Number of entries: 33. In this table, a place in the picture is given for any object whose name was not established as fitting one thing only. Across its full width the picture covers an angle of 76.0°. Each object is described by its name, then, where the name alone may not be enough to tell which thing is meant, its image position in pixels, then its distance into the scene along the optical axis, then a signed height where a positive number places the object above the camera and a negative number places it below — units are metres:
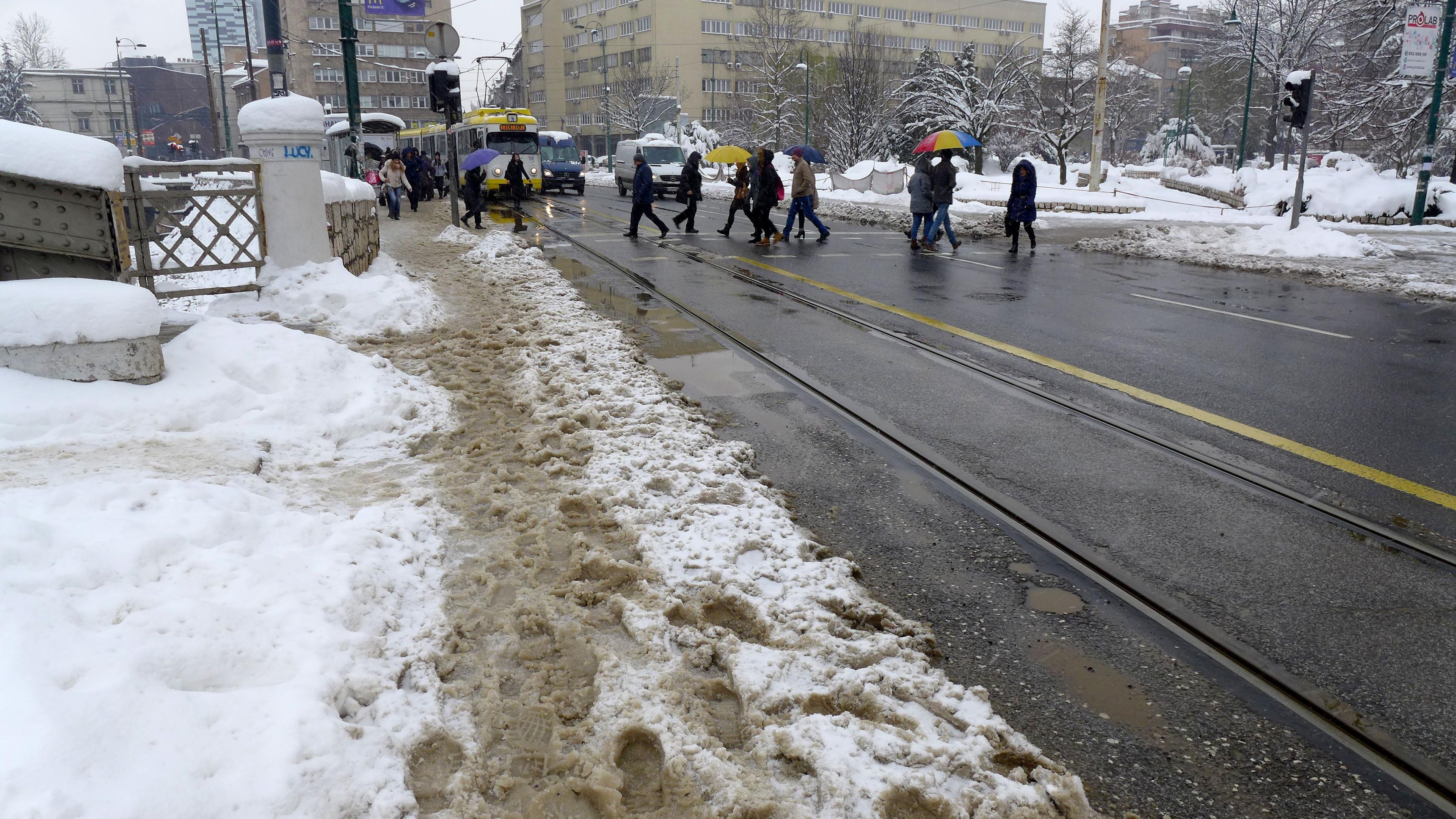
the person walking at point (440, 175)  37.31 +0.43
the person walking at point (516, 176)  24.50 +0.26
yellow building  101.31 +16.77
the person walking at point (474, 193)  20.47 -0.14
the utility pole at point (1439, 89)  20.47 +2.01
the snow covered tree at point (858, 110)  49.12 +3.88
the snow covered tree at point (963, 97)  45.84 +4.35
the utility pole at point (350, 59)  17.19 +2.34
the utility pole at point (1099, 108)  31.80 +2.62
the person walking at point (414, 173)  28.22 +0.43
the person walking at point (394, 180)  23.59 +0.16
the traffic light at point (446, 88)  18.53 +1.91
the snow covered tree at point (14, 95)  80.00 +7.80
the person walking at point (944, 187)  17.70 -0.05
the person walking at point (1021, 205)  17.83 -0.38
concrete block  5.30 -0.98
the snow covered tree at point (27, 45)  94.75 +14.11
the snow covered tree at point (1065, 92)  43.59 +4.99
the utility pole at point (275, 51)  14.52 +2.06
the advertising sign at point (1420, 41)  20.09 +3.02
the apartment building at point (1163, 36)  120.12 +23.67
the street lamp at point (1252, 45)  41.44 +6.21
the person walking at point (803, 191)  19.14 -0.12
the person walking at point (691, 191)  21.83 -0.13
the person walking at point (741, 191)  20.05 -0.11
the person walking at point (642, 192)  19.69 -0.13
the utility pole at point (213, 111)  56.55 +4.63
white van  37.50 +0.94
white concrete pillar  9.92 +0.17
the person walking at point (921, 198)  18.09 -0.24
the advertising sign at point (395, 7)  23.19 +4.44
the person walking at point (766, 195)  19.03 -0.19
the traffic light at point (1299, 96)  18.67 +1.72
